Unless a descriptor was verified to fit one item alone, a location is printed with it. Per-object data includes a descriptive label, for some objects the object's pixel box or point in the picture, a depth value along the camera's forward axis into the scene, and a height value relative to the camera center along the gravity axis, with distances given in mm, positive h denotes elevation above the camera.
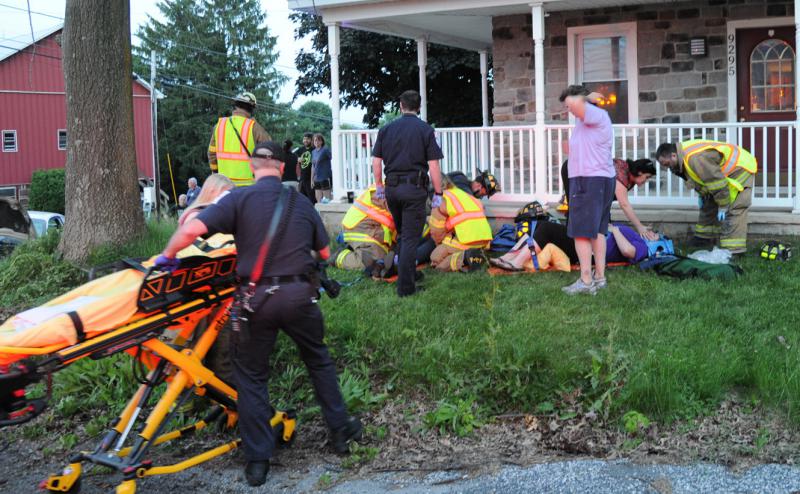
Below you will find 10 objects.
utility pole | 39750 +3554
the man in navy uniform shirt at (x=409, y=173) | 8102 +58
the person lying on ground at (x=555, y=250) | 9062 -746
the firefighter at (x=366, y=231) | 9781 -534
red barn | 38781 +3138
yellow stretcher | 4465 -772
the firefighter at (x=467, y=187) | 9641 -105
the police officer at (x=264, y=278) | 4961 -512
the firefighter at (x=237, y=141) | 8508 +407
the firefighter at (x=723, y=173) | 8922 -29
